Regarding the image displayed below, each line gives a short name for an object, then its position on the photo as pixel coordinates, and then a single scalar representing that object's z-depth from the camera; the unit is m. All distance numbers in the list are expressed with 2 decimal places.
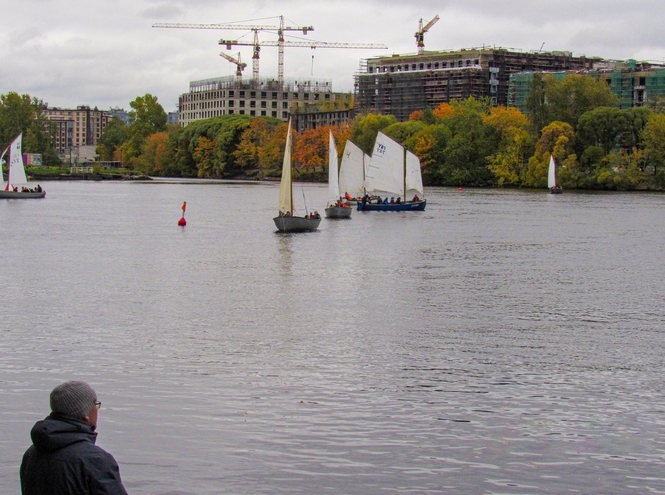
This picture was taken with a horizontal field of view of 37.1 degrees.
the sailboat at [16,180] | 107.81
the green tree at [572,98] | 157.50
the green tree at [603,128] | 146.62
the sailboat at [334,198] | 82.12
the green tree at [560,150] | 145.25
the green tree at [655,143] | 140.25
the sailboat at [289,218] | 66.06
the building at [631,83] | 193.38
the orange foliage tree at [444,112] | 187.74
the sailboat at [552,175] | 140.48
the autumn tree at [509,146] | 156.38
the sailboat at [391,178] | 93.38
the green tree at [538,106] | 157.88
